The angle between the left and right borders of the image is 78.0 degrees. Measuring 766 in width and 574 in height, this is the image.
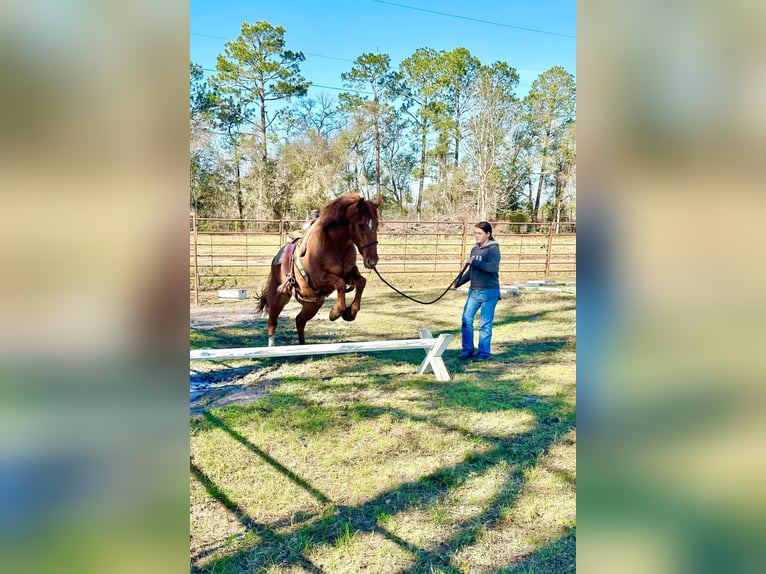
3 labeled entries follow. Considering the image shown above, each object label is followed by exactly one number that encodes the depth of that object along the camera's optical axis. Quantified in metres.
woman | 5.98
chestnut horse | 4.80
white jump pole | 4.58
